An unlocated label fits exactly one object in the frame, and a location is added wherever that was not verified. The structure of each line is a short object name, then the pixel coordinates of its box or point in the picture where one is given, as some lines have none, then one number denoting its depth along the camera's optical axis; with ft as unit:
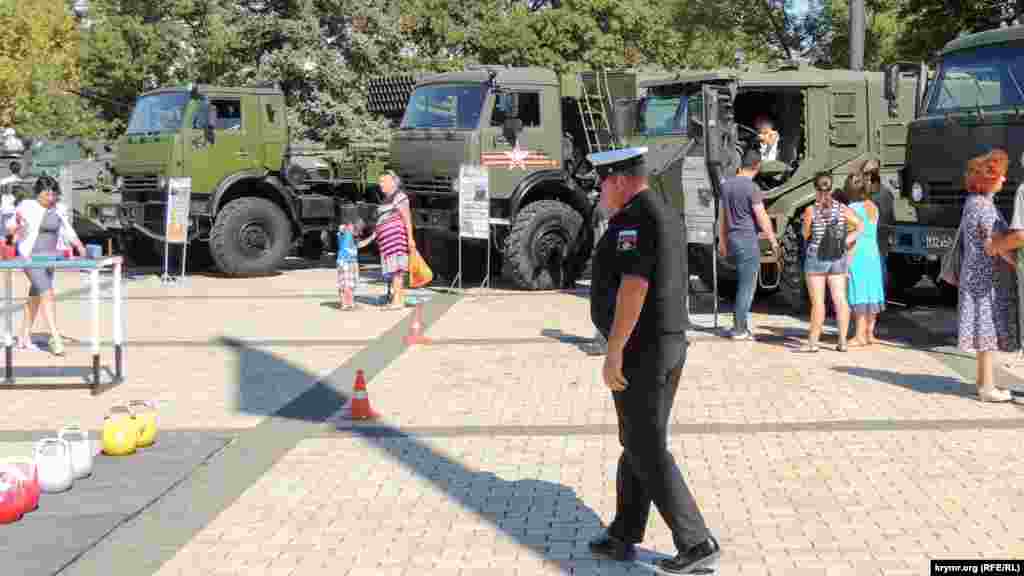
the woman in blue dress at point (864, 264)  40.98
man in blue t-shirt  42.01
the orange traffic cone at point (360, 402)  30.76
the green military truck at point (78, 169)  74.33
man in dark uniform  18.10
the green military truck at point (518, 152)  59.82
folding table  33.71
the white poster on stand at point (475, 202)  57.62
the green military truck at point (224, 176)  67.92
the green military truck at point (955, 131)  41.42
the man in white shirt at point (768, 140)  52.21
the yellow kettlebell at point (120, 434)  26.81
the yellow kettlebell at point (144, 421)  27.48
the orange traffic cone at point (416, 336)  43.78
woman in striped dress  52.34
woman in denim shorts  40.04
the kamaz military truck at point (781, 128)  50.14
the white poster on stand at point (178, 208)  66.03
